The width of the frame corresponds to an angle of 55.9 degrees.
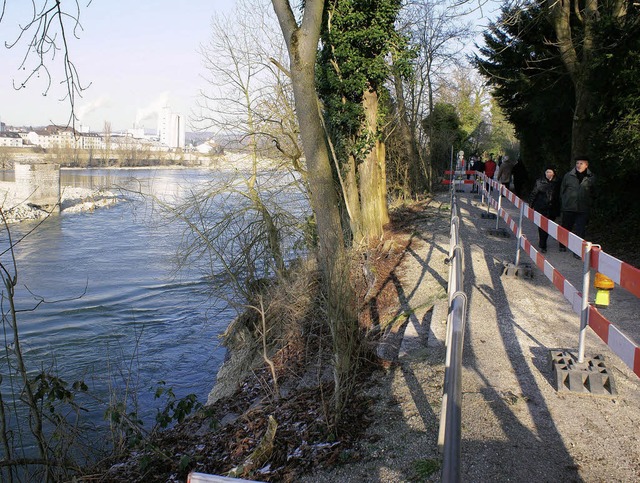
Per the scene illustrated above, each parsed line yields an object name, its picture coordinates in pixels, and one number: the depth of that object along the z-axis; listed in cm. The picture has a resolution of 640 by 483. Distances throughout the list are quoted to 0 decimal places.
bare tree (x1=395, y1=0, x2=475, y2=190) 2627
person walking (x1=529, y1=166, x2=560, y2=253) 1197
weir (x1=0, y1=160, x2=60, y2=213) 5003
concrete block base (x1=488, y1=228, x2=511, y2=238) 1410
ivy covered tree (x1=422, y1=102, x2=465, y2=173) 3312
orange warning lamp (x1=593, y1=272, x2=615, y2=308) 574
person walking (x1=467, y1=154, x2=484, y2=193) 3145
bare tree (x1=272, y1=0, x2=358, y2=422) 951
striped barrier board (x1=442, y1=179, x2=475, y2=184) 2842
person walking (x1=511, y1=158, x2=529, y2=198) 2532
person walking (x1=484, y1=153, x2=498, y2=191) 2600
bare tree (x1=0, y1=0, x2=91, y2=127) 518
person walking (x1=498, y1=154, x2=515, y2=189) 2311
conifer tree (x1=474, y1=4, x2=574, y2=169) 1756
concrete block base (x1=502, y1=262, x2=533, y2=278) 969
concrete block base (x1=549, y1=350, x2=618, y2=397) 520
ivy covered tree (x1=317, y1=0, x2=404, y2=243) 1347
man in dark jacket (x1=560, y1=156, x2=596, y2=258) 1071
